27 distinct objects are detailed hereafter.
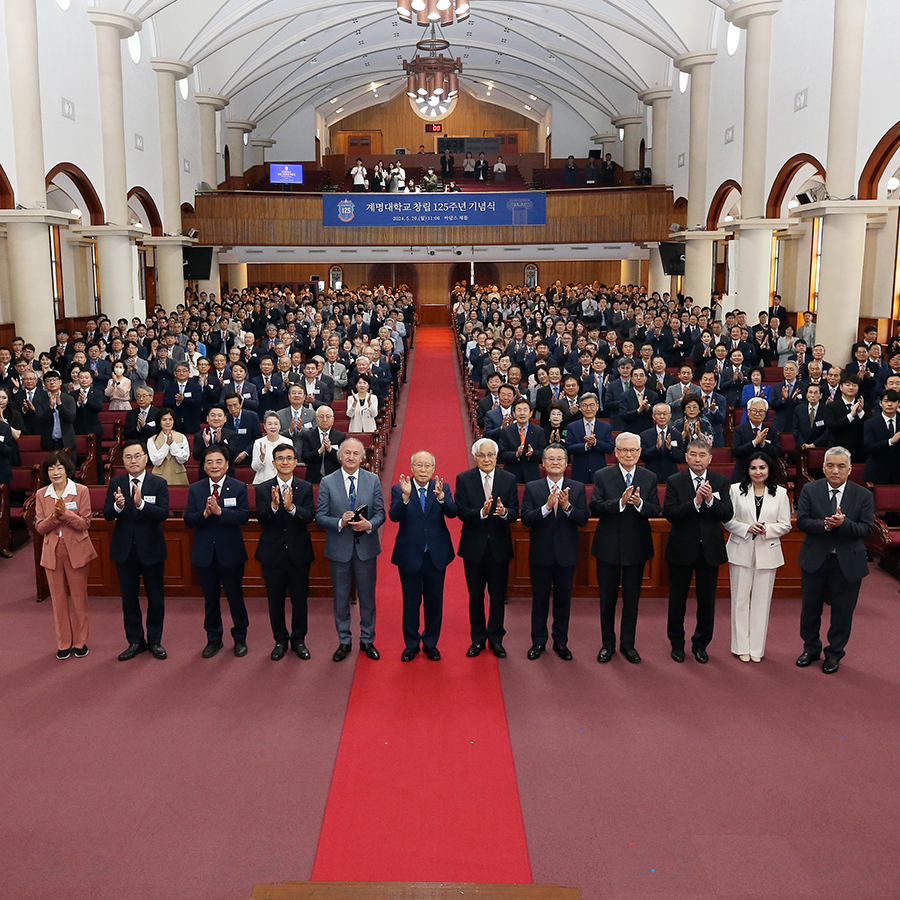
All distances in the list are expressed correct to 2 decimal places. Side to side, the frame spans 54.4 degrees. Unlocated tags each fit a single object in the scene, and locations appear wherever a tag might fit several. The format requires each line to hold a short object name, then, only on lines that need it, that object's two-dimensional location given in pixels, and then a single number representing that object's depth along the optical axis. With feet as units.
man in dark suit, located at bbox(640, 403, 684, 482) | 25.02
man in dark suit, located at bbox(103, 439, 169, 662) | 19.49
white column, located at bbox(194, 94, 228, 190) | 82.64
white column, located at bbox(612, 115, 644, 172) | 98.73
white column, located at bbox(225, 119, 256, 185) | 99.78
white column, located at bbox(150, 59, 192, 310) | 69.62
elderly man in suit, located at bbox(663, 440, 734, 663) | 19.25
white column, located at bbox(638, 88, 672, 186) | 81.87
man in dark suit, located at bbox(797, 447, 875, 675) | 18.74
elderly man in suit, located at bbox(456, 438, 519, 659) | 19.43
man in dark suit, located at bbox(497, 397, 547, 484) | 25.18
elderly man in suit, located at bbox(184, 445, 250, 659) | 19.51
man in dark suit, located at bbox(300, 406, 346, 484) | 25.67
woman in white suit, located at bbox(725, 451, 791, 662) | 19.13
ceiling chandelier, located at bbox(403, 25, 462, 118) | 71.26
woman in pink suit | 19.54
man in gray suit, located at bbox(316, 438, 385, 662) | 19.43
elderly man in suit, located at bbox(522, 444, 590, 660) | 19.27
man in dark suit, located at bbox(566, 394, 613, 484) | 25.75
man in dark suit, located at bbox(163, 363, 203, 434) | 32.22
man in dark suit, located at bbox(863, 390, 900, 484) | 25.88
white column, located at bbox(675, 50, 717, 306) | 67.21
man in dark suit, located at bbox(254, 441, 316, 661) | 19.52
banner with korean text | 78.74
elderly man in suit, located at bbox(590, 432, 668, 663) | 19.33
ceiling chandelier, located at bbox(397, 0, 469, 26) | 56.85
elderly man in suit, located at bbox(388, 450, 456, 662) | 19.13
